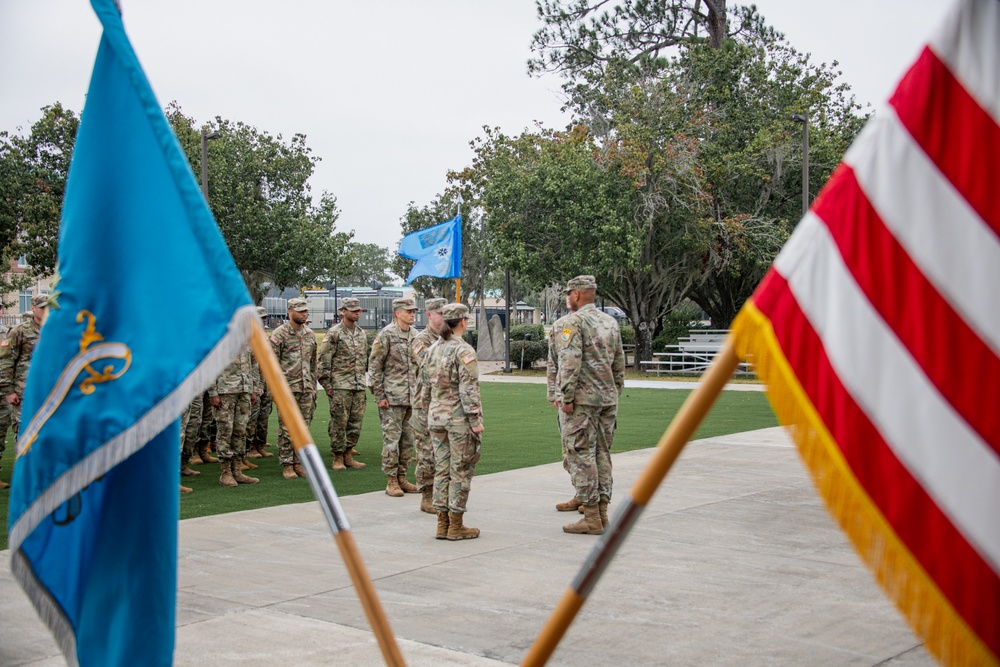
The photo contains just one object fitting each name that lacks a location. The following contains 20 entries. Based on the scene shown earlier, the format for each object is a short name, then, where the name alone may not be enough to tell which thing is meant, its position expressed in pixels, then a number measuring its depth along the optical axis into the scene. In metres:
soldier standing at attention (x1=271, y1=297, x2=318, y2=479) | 11.98
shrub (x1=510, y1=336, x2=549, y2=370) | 36.31
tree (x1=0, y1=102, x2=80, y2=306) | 28.27
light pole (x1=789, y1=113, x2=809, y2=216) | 27.00
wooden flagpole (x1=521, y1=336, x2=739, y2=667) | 2.31
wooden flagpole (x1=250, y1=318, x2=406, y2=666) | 2.56
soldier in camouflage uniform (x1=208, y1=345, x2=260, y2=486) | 11.08
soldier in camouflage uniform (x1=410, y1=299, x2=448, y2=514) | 9.29
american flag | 2.05
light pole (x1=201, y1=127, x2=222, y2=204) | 25.20
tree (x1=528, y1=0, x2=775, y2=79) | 39.44
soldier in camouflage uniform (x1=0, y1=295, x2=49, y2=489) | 11.41
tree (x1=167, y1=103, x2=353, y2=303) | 36.53
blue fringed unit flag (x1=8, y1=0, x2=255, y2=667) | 2.81
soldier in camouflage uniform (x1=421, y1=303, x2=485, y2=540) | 8.31
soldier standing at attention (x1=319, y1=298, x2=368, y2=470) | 12.23
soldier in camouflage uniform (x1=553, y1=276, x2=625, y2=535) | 8.58
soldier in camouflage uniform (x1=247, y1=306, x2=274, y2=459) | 13.04
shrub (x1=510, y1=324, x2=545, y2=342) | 38.94
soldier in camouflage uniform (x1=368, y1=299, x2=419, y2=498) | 10.55
